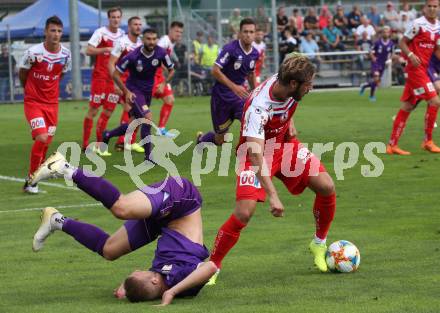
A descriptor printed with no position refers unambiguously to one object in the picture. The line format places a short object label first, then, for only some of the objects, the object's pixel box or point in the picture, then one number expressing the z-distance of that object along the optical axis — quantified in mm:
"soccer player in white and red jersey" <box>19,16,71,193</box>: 14859
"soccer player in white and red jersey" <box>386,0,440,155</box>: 17219
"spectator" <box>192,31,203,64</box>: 37656
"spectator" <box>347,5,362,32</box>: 41000
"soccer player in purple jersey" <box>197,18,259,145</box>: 16094
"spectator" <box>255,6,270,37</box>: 39075
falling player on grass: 7969
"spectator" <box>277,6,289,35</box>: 39488
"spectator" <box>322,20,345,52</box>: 39969
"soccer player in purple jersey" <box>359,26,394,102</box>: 33906
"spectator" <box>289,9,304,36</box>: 38844
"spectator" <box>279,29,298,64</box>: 37906
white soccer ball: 8828
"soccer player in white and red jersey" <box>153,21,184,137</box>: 21484
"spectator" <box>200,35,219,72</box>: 37312
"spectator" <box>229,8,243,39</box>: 38125
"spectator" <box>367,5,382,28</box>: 41906
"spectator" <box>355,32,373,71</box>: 39844
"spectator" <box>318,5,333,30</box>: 40688
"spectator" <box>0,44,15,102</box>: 37344
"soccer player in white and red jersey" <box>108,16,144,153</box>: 19198
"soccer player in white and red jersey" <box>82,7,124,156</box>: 19844
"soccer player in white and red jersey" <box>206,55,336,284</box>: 8453
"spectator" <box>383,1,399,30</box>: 40591
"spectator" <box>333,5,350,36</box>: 40719
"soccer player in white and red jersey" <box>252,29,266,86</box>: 27748
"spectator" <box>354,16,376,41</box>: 40188
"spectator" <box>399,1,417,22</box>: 40706
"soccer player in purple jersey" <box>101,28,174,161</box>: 17734
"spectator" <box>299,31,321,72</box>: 38578
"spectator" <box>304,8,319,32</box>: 39750
